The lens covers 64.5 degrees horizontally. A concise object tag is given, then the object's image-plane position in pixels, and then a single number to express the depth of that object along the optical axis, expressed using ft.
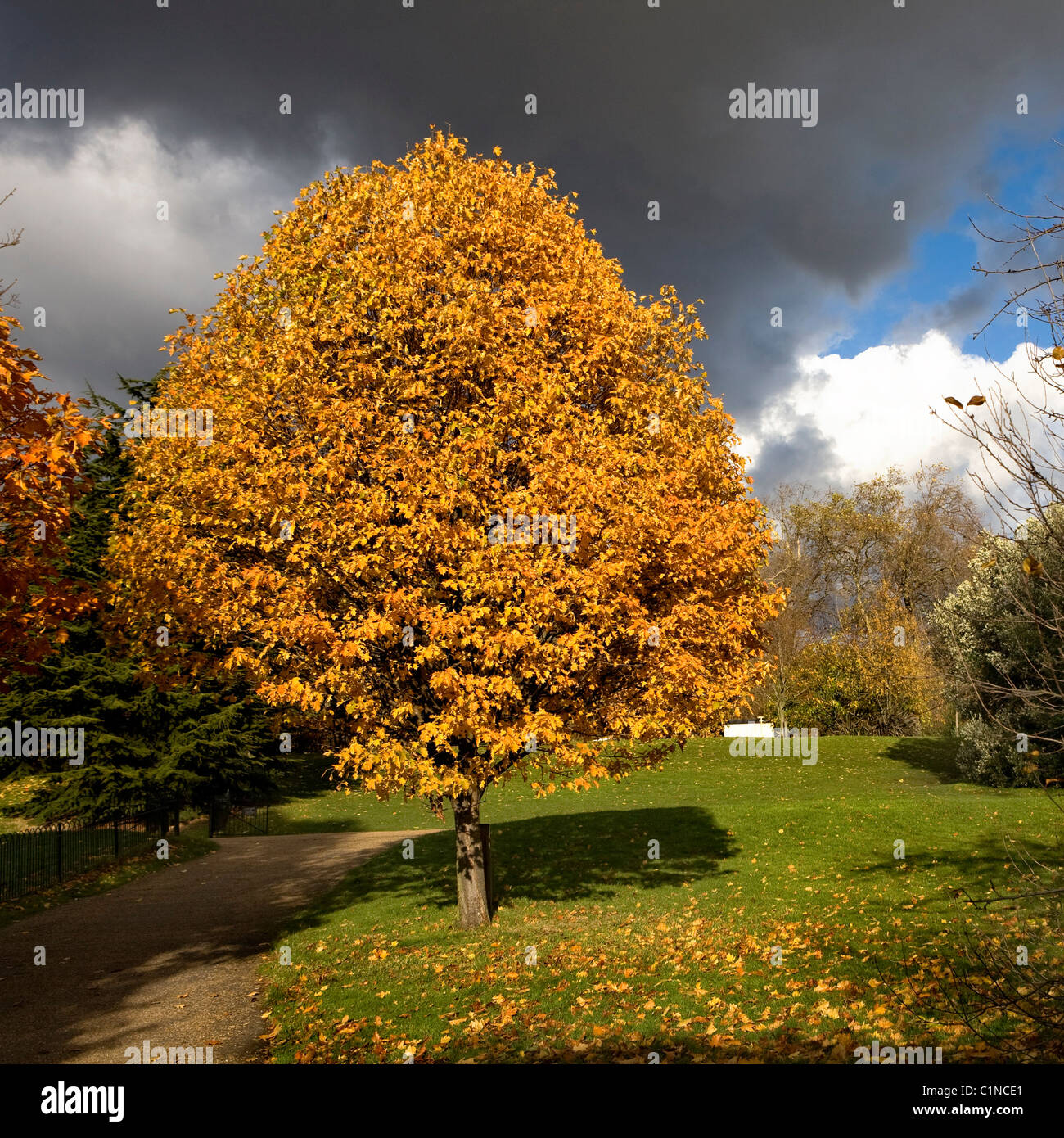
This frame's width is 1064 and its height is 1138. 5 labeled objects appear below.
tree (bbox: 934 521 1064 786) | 86.69
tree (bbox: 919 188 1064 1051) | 16.49
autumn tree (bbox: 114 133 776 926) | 33.50
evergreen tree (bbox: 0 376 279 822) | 83.25
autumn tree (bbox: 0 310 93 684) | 32.83
